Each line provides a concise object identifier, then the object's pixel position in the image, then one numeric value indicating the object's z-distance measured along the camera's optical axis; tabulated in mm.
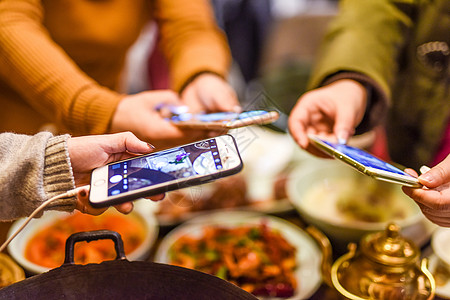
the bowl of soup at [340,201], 936
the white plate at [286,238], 894
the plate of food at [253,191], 1146
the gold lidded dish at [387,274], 668
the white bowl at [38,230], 794
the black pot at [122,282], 556
